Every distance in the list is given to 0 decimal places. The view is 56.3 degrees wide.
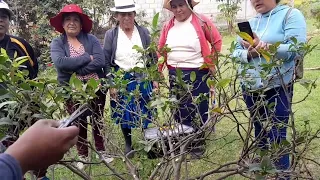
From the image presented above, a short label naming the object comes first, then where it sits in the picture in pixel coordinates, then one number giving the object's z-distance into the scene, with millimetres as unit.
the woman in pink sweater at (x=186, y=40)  2347
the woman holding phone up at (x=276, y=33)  1595
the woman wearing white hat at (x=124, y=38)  2478
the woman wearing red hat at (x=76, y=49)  2288
